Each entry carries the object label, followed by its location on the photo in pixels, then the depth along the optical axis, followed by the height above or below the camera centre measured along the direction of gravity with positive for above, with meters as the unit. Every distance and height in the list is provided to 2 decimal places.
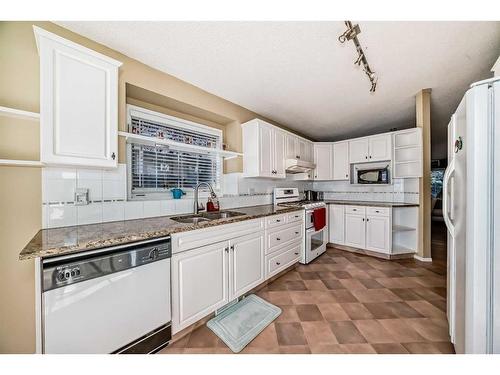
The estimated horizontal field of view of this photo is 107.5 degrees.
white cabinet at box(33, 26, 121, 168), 1.14 +0.56
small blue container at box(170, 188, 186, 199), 2.09 -0.07
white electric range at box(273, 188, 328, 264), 2.77 -0.67
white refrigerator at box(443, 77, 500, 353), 0.86 -0.15
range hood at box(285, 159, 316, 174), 3.07 +0.37
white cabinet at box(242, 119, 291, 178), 2.60 +0.55
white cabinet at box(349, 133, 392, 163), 3.26 +0.72
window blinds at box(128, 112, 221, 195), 1.97 +0.30
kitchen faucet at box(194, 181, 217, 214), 2.11 -0.17
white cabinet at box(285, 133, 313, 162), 3.19 +0.73
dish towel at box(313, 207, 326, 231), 2.93 -0.52
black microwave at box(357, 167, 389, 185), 3.28 +0.20
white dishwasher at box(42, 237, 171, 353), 0.92 -0.65
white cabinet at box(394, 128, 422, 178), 2.88 +0.56
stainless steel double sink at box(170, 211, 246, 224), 1.87 -0.33
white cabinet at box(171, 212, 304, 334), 1.39 -0.72
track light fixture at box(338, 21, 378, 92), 1.30 +1.14
